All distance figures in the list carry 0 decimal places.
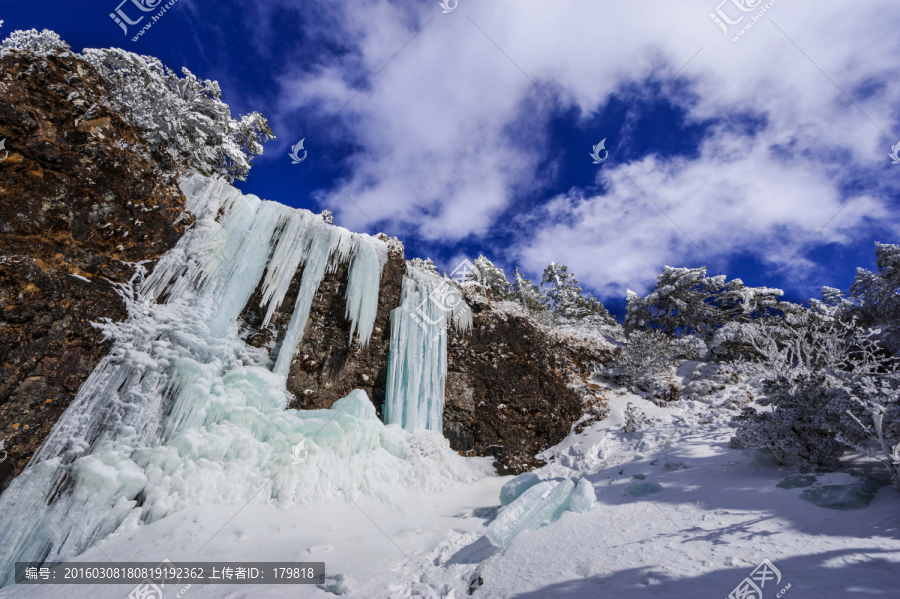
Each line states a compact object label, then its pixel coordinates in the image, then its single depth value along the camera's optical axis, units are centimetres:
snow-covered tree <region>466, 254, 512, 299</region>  2275
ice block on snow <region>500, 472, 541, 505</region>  589
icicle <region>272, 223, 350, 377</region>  718
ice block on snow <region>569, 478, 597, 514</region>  475
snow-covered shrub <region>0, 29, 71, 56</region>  800
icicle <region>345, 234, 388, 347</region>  841
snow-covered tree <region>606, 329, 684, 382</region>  1127
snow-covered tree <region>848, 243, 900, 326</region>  1184
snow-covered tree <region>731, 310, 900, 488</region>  400
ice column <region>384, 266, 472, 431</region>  802
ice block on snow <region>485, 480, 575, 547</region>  427
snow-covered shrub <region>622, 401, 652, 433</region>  857
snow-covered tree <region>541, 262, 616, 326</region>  2199
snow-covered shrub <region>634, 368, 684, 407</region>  1031
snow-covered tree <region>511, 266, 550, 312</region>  2299
